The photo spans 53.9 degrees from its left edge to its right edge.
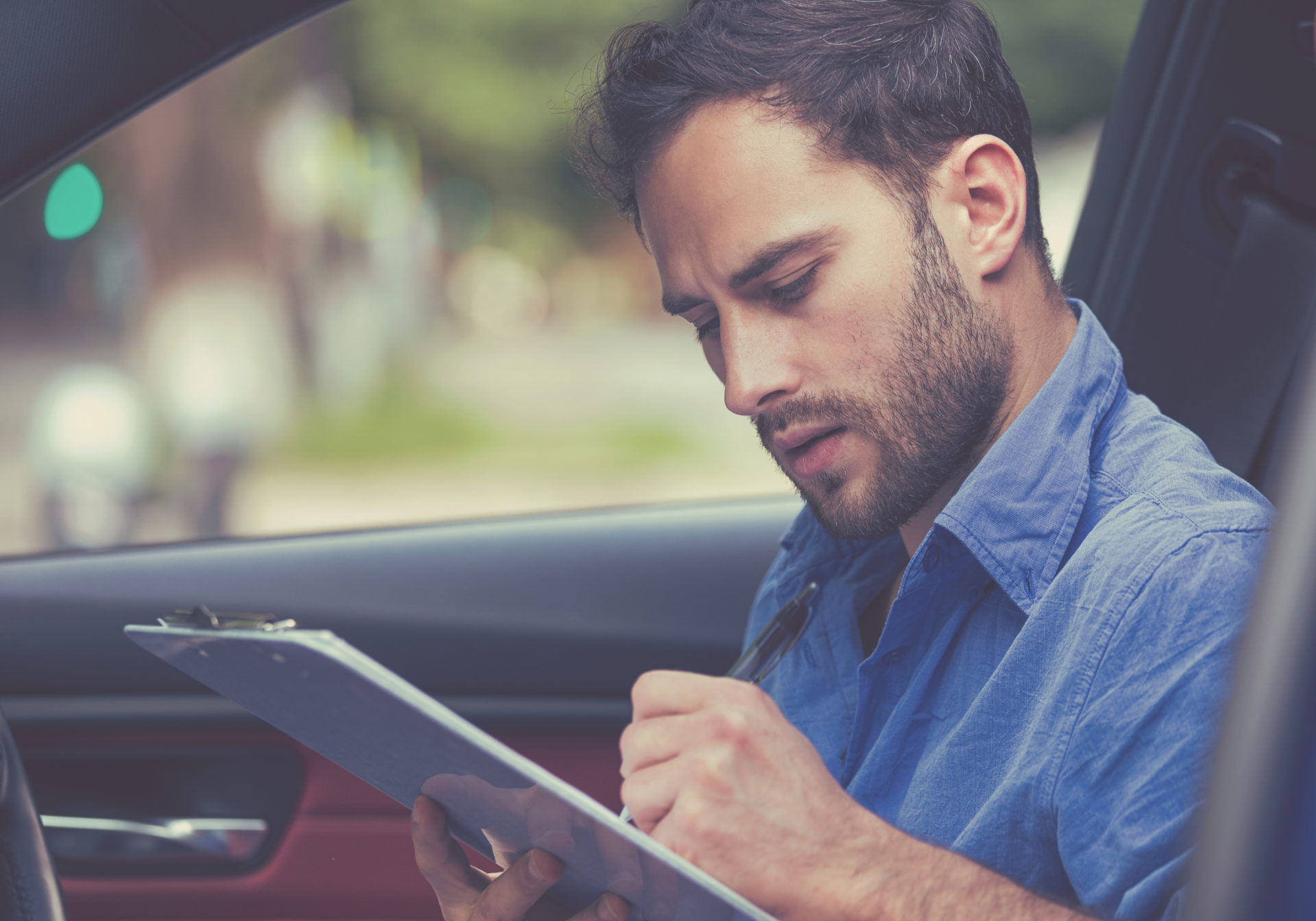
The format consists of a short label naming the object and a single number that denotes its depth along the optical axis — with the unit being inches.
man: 38.8
